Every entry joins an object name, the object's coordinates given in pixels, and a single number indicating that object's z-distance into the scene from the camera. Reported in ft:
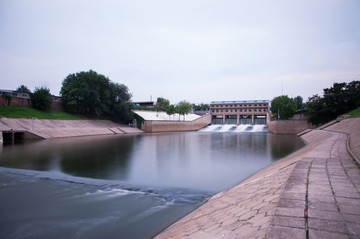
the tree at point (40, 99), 122.01
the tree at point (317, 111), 119.79
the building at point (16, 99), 108.88
